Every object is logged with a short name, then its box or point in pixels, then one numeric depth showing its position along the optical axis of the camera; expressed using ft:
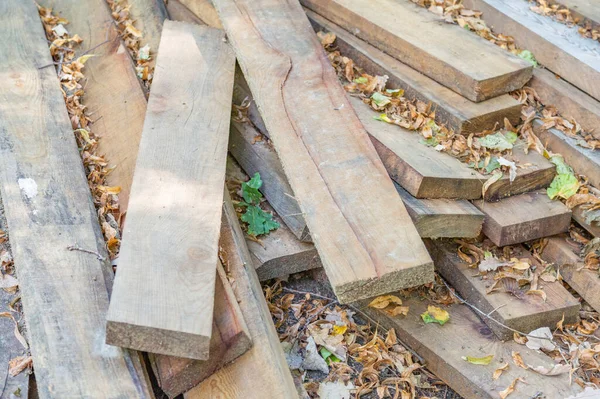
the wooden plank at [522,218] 11.74
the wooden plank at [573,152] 12.35
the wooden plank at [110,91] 12.68
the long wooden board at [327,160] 9.89
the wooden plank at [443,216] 11.03
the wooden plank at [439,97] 12.67
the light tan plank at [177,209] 8.48
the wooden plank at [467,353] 10.56
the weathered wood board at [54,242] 8.88
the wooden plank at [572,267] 11.78
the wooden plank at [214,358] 9.09
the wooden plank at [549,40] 13.42
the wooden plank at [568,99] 12.91
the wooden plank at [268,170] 11.93
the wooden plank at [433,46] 13.06
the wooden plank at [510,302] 11.17
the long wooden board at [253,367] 9.24
